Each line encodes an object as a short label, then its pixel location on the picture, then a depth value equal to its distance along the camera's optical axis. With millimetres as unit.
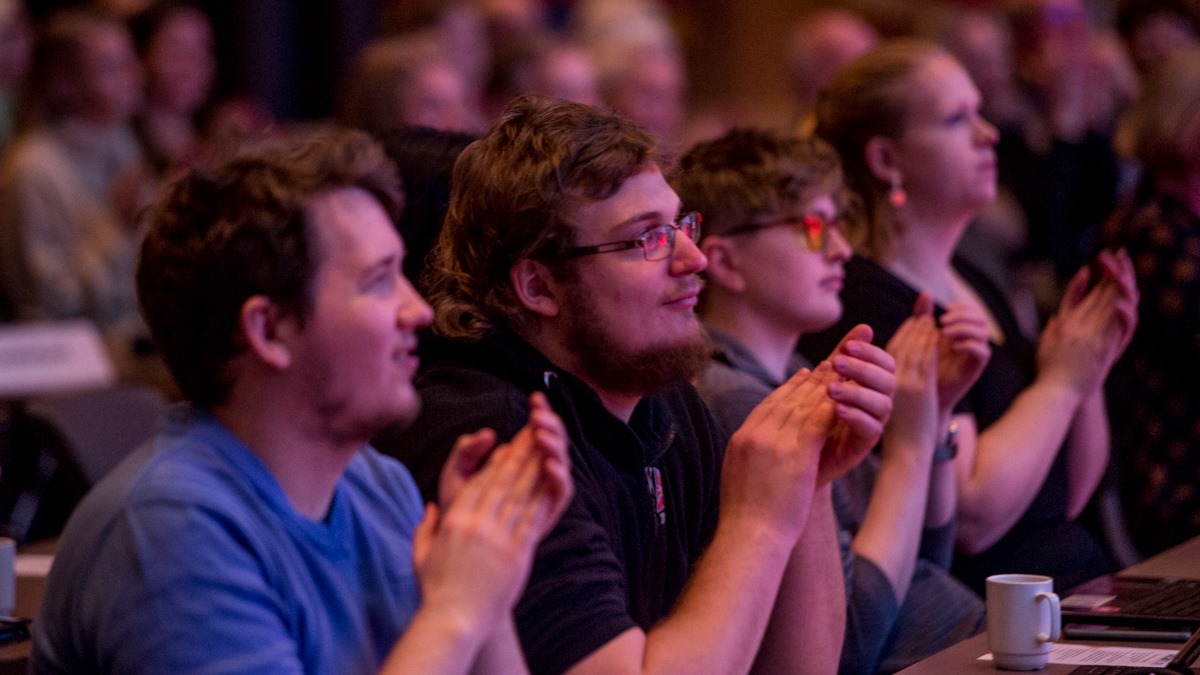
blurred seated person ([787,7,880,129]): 12717
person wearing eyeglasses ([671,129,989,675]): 4981
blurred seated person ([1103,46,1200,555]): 6810
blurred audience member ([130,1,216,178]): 10980
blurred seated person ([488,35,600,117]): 10365
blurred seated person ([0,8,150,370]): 9895
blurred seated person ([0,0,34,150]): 10722
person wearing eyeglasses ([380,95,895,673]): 3900
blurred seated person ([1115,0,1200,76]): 11412
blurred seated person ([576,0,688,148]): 12133
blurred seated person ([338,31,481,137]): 8681
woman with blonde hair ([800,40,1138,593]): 5896
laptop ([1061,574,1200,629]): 4382
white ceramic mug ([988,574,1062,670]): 3961
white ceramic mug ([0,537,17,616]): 4557
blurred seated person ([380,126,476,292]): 5228
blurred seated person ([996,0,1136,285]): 11685
